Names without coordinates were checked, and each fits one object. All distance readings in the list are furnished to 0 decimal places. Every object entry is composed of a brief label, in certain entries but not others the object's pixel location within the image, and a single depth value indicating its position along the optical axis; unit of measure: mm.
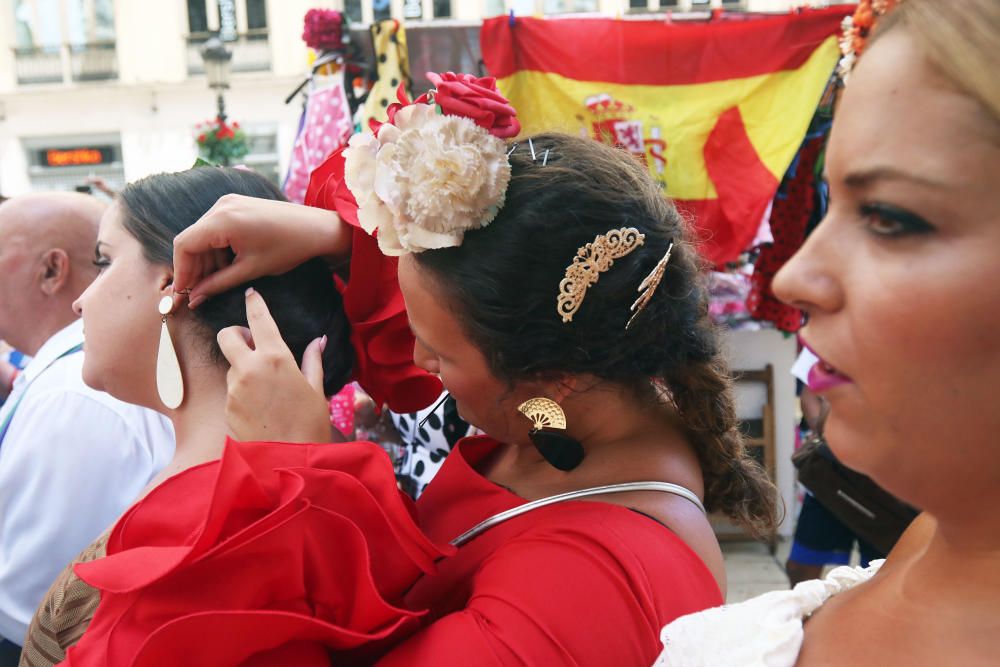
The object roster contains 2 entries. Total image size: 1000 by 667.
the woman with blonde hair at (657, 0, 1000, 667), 520
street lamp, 9266
